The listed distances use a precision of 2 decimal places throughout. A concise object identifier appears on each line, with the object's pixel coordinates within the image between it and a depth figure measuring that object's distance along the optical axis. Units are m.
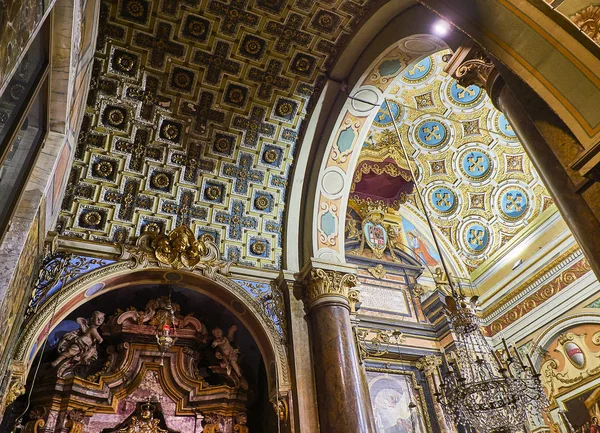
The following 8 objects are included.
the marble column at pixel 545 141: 2.38
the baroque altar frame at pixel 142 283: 5.45
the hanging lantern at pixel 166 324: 6.52
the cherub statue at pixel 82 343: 6.25
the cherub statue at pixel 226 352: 6.91
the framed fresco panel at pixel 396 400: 8.12
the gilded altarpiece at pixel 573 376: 8.13
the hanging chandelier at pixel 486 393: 5.66
